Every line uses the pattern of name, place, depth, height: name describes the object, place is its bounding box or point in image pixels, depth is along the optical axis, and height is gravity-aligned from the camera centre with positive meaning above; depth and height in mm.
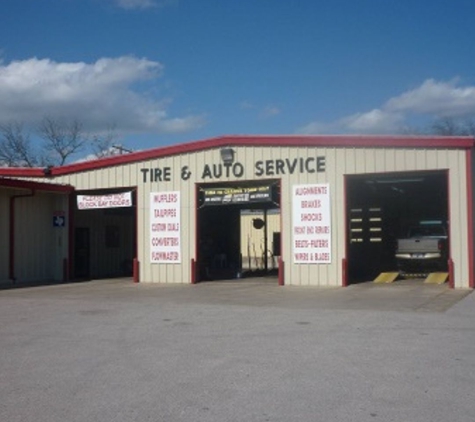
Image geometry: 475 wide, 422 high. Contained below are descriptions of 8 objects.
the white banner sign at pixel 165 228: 22703 +224
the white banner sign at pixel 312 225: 20375 +240
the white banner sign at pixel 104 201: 23484 +1227
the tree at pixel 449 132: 75000 +11049
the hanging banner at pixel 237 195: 21250 +1242
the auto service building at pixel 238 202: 19375 +1099
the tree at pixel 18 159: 63875 +7387
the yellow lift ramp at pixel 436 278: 20172 -1416
